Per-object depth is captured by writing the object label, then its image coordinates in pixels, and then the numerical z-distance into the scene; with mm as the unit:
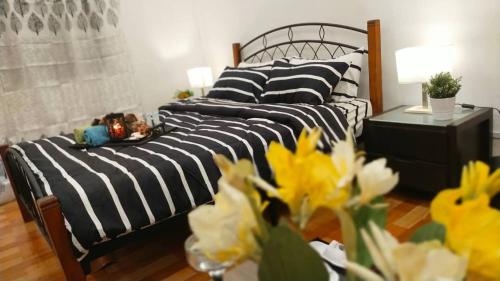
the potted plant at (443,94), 1972
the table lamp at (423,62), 2072
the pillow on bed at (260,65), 3006
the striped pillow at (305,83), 2494
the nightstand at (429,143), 1977
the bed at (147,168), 1457
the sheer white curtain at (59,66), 3008
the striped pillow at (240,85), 2910
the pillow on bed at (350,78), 2607
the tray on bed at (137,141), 2112
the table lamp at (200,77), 3667
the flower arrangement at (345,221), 391
